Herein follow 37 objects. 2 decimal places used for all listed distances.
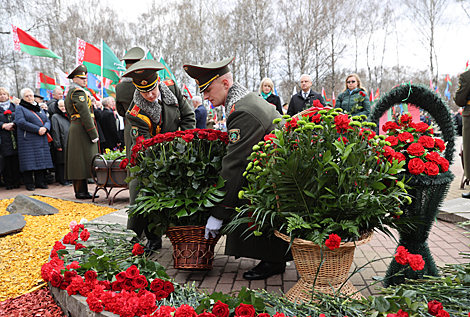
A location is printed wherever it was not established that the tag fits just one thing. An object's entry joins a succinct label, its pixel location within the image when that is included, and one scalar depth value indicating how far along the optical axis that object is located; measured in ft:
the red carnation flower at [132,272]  7.32
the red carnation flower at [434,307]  5.15
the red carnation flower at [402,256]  6.05
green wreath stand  7.44
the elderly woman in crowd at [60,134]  27.25
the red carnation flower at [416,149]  7.16
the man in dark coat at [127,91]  13.23
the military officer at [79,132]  20.75
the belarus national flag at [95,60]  30.14
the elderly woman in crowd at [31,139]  24.89
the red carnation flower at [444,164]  7.13
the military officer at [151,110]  10.94
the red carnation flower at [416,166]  7.02
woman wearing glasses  23.40
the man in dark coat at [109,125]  30.30
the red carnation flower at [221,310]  5.67
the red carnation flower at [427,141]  7.29
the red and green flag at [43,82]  47.24
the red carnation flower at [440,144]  7.42
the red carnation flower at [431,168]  7.01
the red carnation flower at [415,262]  5.93
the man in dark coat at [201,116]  30.45
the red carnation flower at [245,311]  5.42
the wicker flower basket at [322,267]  6.49
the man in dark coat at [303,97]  24.45
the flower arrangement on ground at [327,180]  6.01
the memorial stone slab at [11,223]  13.44
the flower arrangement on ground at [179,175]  9.13
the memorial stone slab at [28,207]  16.47
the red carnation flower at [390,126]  8.11
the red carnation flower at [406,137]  7.48
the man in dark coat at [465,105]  16.57
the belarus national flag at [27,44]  27.56
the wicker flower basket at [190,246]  9.30
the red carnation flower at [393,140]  7.41
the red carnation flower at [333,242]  5.77
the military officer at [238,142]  8.62
